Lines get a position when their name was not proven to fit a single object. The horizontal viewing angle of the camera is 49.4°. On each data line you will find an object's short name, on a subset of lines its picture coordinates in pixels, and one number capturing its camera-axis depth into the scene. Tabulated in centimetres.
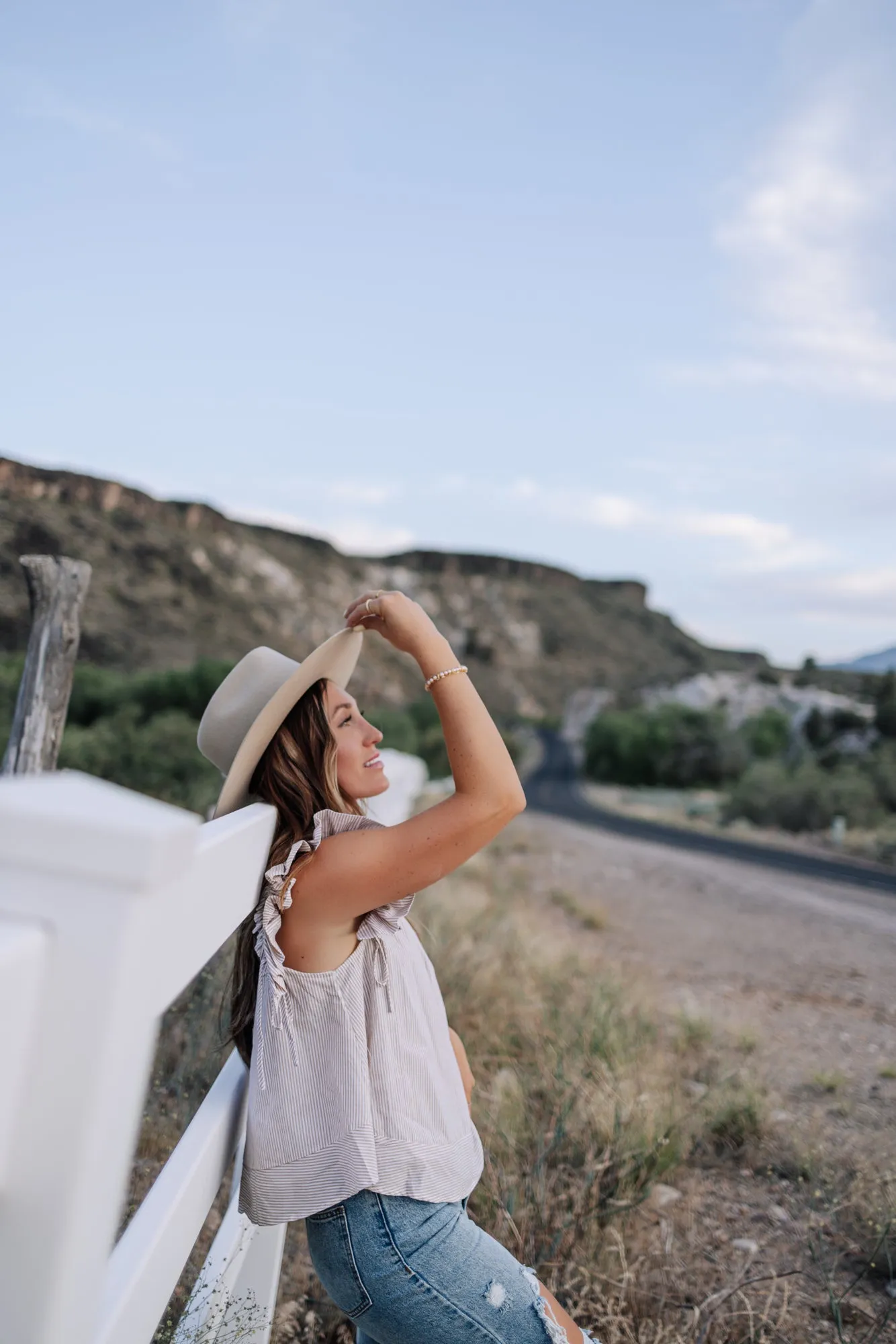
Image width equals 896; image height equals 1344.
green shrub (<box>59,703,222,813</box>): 1434
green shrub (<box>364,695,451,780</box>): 2836
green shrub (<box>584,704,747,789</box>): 4388
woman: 142
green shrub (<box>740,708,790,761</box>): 4738
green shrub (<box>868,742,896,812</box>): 2406
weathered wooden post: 472
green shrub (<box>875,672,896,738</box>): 3784
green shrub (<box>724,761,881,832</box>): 2292
